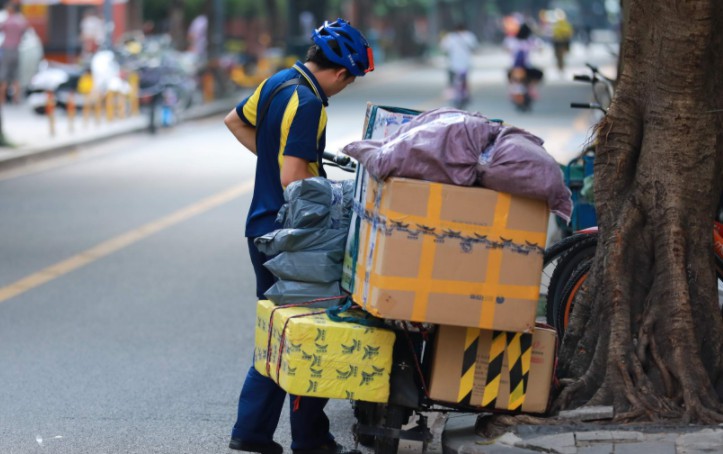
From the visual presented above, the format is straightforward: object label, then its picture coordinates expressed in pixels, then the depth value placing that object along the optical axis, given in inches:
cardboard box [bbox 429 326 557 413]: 422.9
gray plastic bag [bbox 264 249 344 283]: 429.4
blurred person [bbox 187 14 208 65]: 2797.7
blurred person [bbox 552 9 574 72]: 3816.4
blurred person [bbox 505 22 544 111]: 2332.7
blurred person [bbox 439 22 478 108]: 2432.3
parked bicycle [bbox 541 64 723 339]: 550.6
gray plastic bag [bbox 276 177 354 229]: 427.8
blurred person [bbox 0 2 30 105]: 2188.7
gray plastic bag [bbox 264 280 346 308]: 428.8
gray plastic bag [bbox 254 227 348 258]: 428.5
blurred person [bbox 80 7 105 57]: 2647.6
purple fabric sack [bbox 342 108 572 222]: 394.9
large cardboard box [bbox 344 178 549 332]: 393.4
